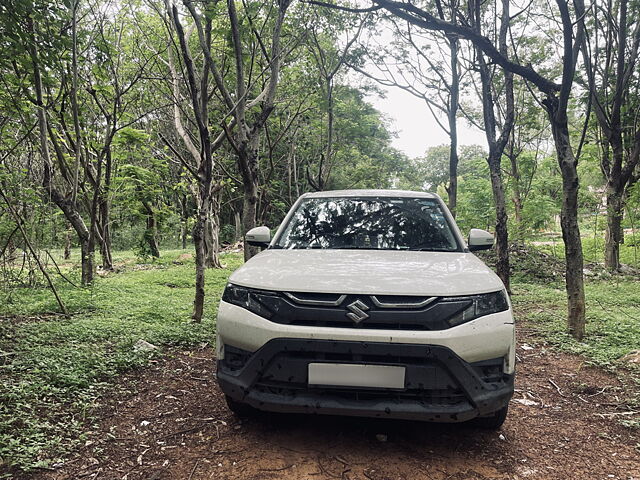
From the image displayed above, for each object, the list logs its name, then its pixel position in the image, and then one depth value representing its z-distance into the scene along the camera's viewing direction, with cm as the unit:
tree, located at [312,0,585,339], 460
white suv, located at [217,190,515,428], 220
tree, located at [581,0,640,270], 840
